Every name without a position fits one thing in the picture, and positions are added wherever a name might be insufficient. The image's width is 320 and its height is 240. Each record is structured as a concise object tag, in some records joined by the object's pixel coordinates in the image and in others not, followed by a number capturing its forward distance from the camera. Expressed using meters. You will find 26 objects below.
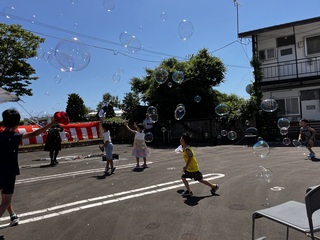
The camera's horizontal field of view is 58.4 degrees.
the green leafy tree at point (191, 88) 20.69
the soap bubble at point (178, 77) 15.87
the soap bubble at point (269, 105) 14.62
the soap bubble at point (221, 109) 16.16
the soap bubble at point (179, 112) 15.55
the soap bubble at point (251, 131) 17.55
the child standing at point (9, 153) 4.16
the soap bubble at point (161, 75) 13.40
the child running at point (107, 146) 9.12
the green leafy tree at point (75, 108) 46.81
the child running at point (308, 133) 10.34
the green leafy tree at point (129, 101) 23.40
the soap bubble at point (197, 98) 20.39
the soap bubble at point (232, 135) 16.30
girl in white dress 10.12
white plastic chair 2.44
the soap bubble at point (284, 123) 13.62
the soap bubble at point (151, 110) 19.01
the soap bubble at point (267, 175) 7.10
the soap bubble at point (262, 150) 8.96
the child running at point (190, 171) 5.99
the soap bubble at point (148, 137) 14.47
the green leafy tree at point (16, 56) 20.67
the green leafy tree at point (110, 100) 65.82
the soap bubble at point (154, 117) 18.88
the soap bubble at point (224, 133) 17.64
